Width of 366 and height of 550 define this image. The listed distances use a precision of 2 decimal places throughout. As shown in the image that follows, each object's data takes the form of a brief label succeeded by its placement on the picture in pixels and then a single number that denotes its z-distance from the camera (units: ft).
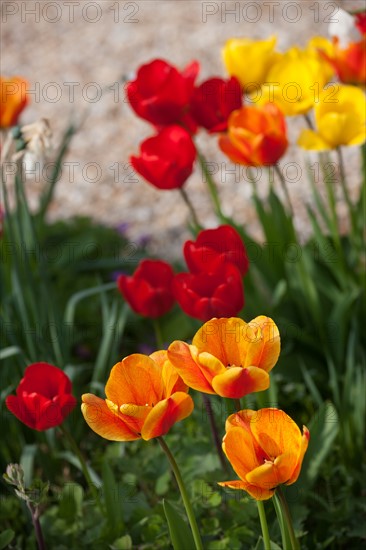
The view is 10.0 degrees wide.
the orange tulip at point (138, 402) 4.99
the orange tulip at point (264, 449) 4.89
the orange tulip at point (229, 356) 4.97
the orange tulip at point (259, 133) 6.17
